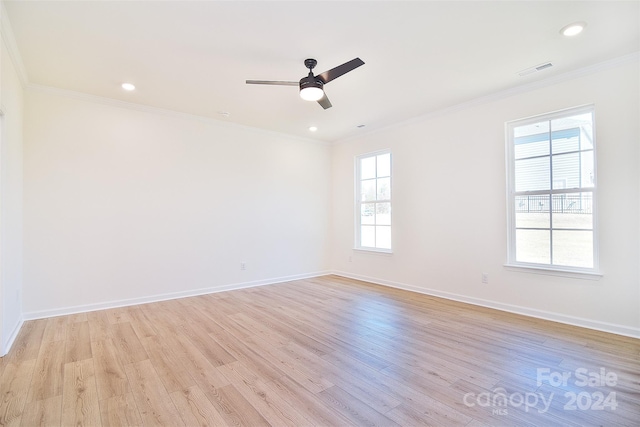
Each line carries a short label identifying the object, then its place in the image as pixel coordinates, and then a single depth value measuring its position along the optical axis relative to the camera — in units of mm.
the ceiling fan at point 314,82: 2659
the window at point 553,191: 3285
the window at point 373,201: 5426
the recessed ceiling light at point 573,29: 2498
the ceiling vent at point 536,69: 3143
